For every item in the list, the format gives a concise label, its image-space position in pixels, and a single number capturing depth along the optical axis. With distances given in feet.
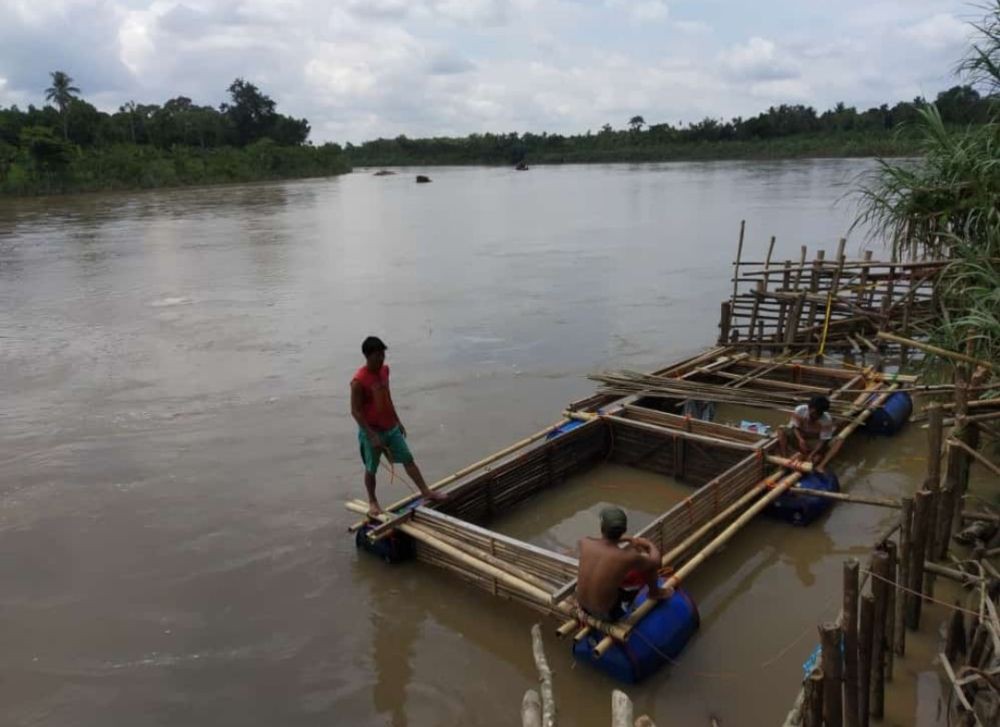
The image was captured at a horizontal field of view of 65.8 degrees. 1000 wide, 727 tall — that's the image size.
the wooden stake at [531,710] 7.97
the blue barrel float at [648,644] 14.01
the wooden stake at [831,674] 9.89
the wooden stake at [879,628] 11.76
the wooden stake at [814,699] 9.96
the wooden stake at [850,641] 10.96
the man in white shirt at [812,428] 21.52
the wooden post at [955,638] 12.23
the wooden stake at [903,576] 13.51
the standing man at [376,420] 18.42
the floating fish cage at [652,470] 14.64
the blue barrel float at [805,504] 19.75
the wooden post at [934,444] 13.85
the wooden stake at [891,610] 12.72
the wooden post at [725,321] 33.29
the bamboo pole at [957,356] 13.85
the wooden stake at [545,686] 8.26
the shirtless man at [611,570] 13.50
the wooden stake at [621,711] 7.66
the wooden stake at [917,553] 13.19
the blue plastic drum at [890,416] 25.41
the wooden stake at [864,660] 11.60
